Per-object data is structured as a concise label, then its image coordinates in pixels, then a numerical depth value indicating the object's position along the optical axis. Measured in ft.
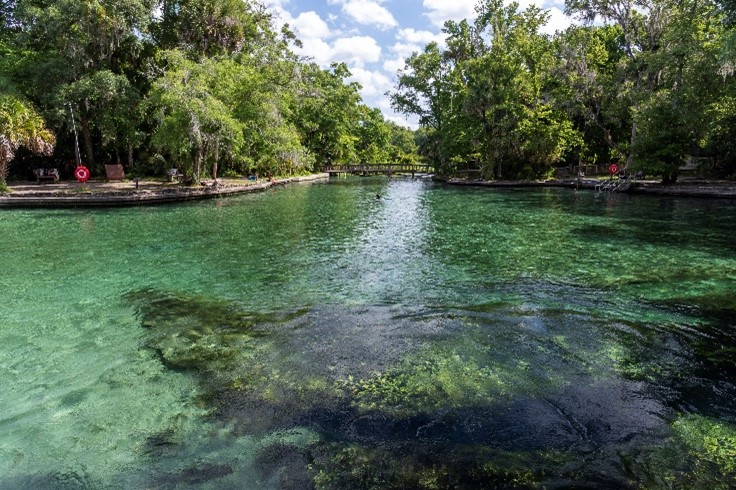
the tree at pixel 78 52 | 97.30
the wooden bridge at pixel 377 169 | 210.18
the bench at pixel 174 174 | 106.66
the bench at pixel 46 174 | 105.70
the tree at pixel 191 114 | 86.89
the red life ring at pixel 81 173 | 86.63
